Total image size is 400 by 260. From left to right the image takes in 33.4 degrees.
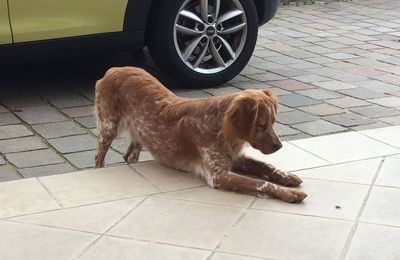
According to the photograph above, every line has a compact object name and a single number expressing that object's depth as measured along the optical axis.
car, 5.70
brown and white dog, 3.95
